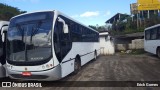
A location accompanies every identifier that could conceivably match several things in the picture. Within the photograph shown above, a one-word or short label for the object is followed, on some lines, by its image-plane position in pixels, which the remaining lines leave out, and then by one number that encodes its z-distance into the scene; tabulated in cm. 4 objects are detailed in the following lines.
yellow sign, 1535
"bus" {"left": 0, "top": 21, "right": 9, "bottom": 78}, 513
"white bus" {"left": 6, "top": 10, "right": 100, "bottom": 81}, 447
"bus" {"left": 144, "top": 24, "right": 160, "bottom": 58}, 1008
